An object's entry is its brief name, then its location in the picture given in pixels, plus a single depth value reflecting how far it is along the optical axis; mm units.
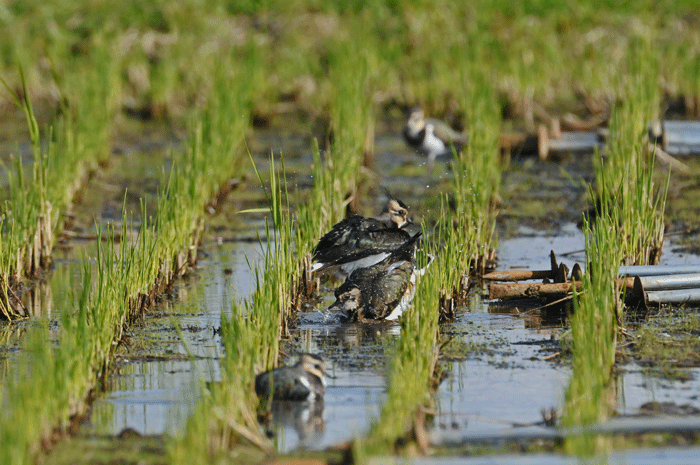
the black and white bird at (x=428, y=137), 19406
